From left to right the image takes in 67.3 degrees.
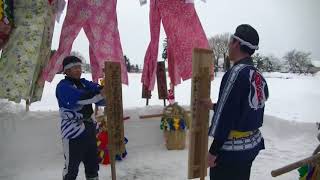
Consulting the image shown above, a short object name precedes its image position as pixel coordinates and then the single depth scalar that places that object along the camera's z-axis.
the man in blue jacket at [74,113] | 2.03
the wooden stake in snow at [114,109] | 2.02
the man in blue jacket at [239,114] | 1.35
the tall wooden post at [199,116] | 1.71
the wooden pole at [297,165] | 1.66
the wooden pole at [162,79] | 3.75
